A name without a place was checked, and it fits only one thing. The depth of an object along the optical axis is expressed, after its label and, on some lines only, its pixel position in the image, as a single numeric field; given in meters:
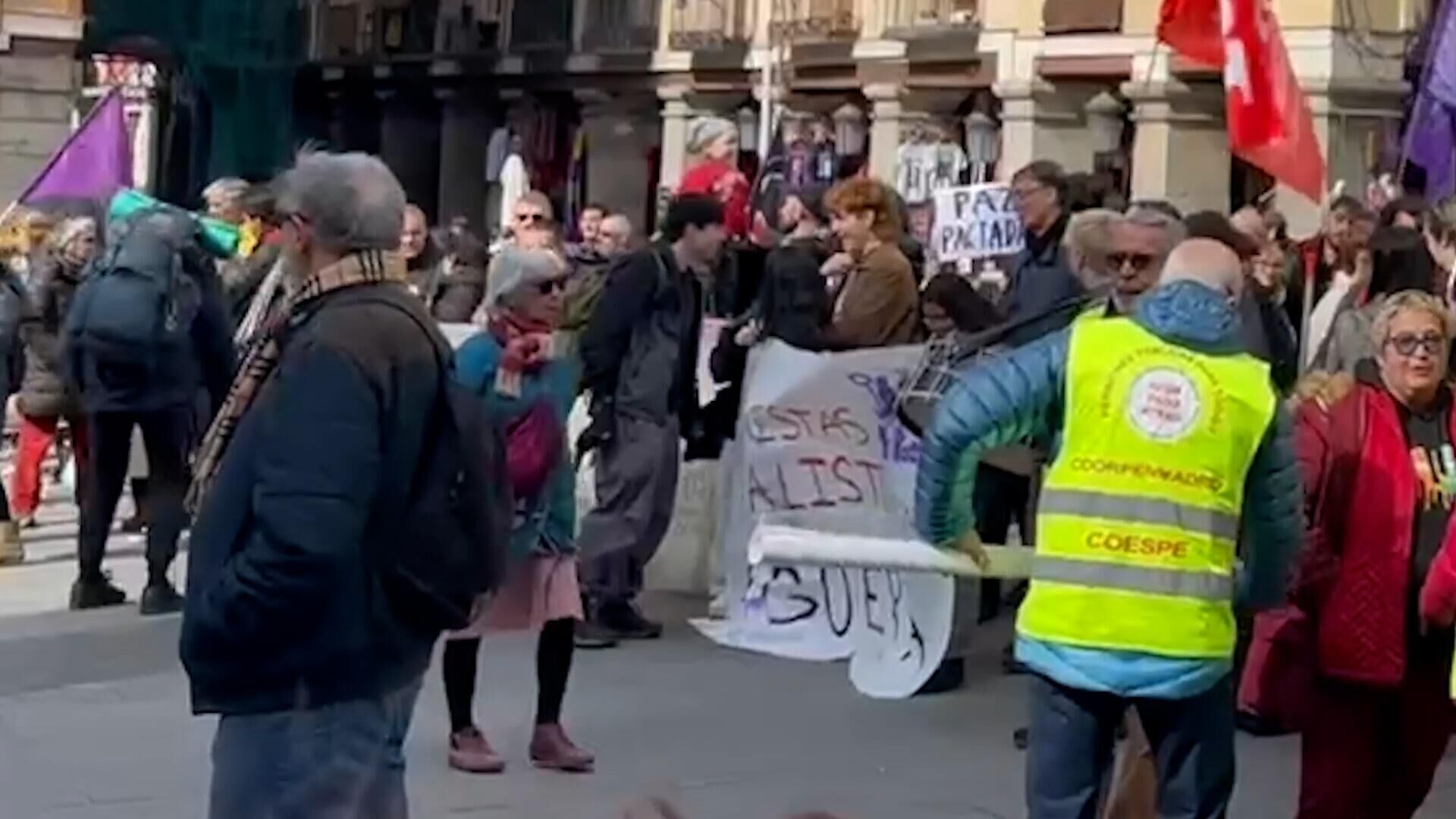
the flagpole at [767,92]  30.39
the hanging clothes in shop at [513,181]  25.02
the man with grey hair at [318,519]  5.21
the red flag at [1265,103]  13.31
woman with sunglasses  8.85
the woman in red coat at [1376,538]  7.14
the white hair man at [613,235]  13.09
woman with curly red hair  11.70
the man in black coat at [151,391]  12.56
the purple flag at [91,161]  17.12
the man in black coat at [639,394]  11.64
